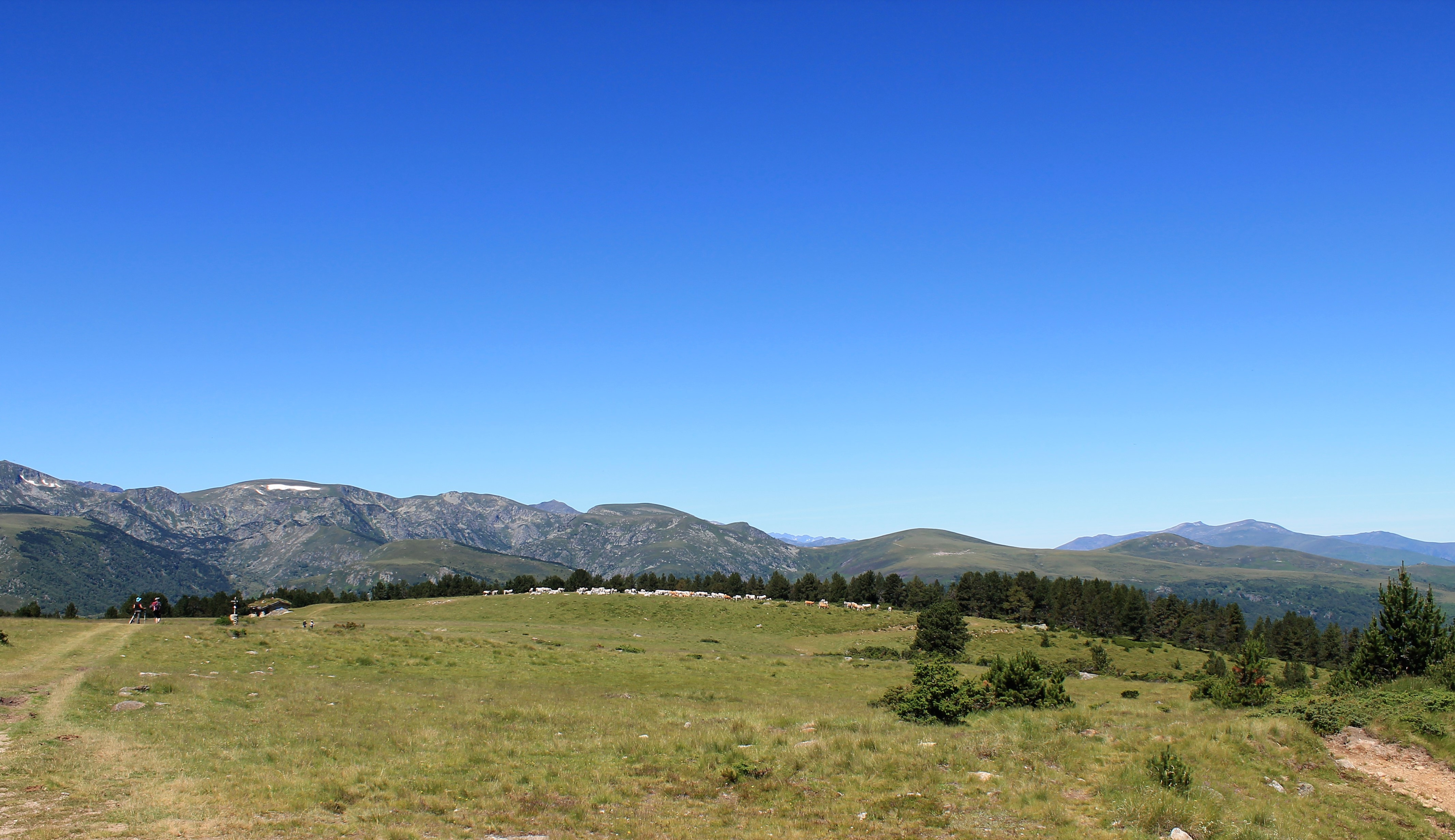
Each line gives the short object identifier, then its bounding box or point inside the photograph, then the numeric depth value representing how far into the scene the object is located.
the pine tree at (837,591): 135.50
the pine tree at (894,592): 145.50
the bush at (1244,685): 34.03
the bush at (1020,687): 29.92
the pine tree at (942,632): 71.44
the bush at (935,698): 27.00
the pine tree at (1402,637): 42.91
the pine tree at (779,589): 136.62
